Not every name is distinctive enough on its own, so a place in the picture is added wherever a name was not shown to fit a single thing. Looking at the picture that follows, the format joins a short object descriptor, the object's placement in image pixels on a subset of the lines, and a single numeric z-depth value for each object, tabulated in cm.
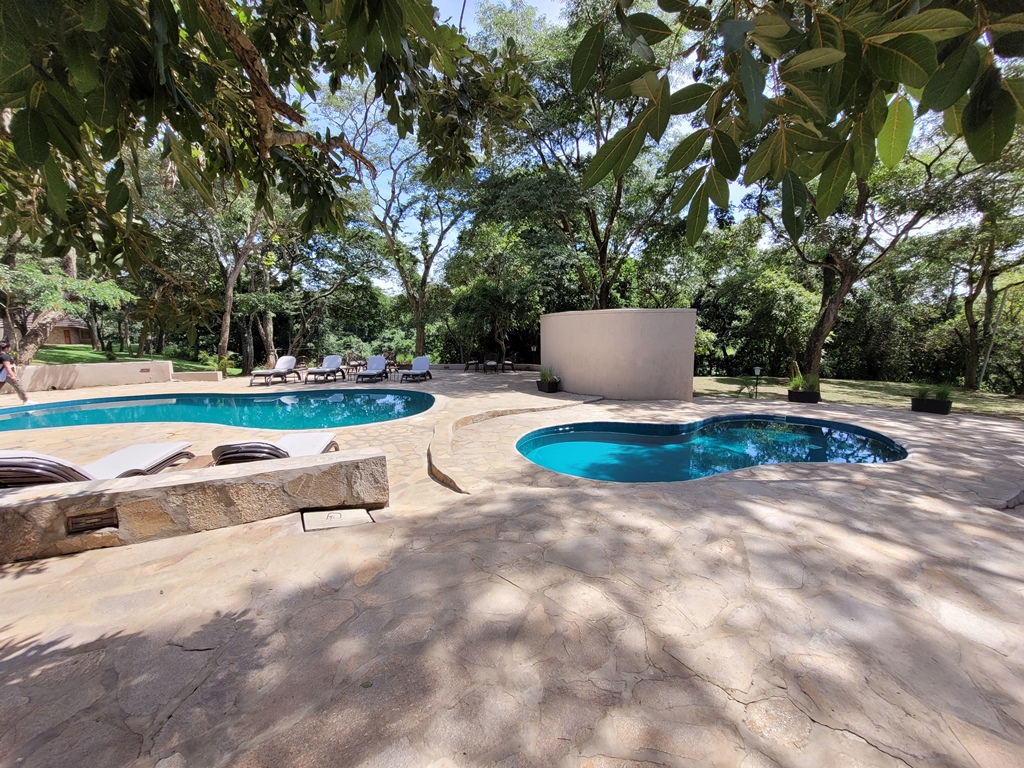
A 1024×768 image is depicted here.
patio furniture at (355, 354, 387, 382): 1452
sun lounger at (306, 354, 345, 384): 1473
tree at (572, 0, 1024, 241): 93
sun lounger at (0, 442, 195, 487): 267
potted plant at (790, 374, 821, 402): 1041
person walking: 1064
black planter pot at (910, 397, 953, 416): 928
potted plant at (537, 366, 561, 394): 1159
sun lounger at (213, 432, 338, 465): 354
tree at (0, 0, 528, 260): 105
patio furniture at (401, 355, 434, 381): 1455
